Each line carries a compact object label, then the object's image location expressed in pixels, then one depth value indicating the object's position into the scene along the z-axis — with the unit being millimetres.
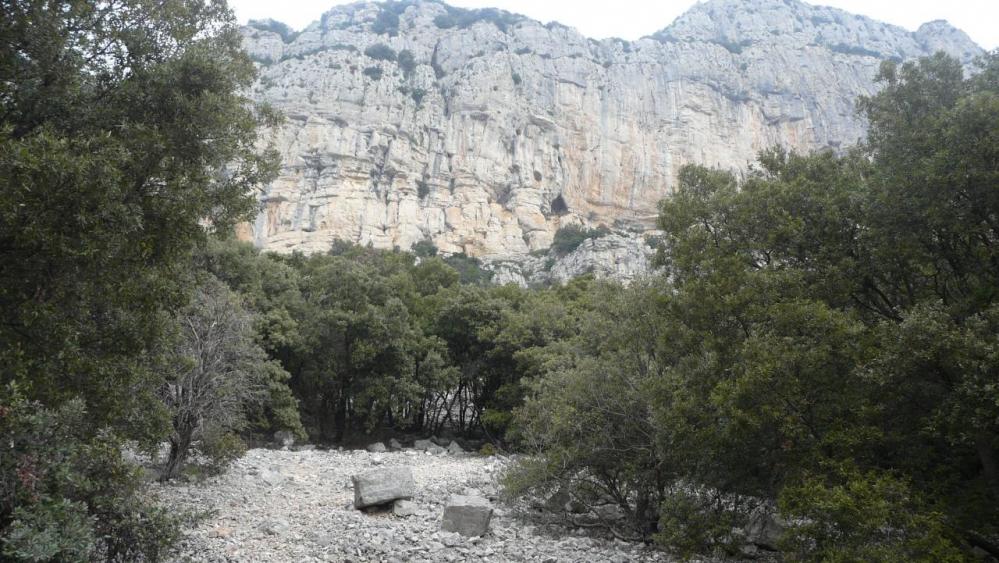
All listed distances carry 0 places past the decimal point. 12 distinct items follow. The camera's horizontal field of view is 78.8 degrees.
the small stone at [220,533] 11001
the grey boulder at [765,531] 11864
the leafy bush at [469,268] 66375
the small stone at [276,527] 11820
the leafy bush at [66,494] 5293
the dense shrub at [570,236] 77688
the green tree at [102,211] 6133
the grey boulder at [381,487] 13820
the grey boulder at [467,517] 12297
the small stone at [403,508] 13564
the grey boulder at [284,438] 25422
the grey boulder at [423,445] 28294
